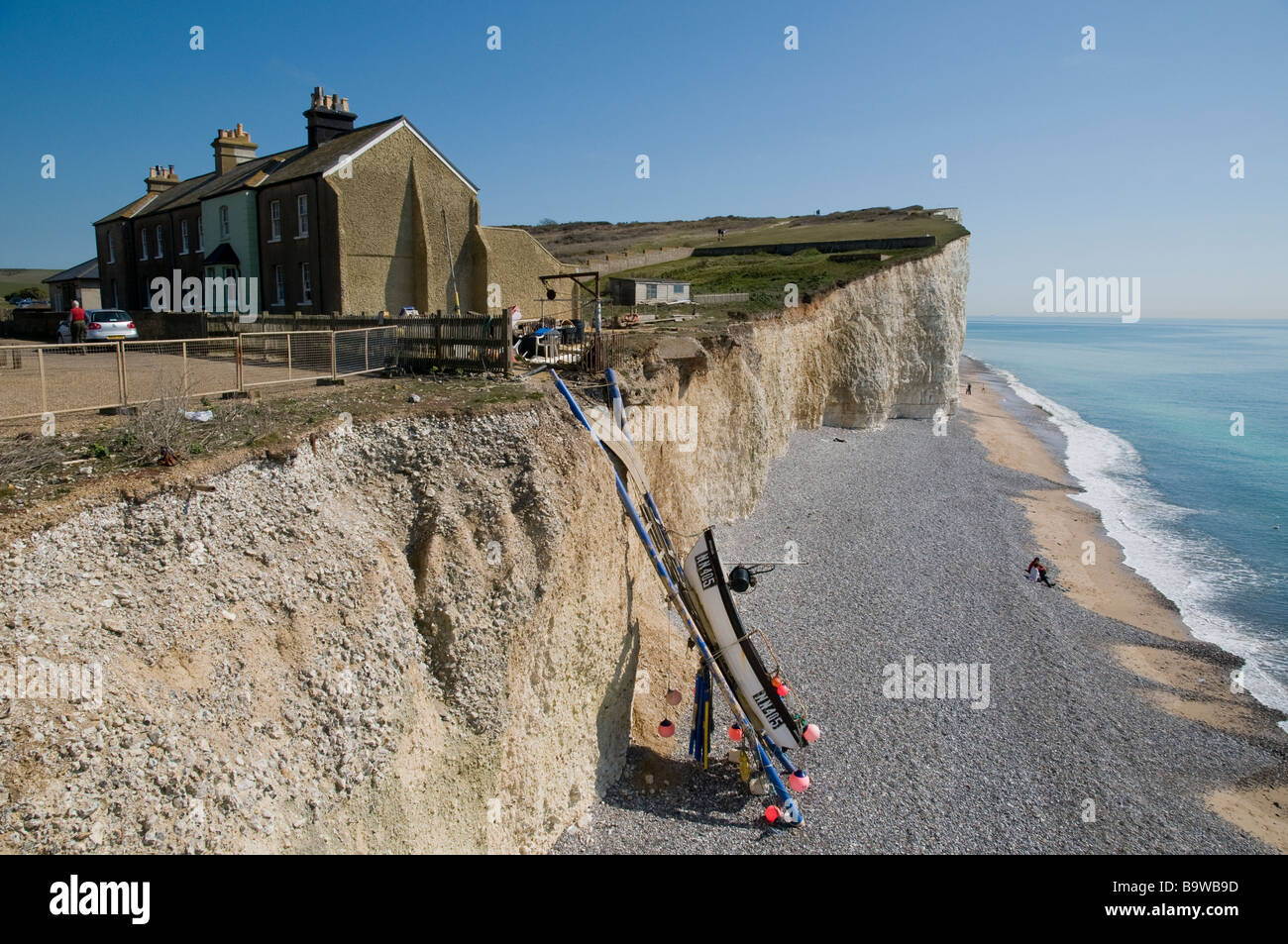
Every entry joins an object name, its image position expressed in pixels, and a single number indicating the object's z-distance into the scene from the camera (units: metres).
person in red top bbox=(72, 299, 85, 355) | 24.95
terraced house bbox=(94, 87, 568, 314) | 28.69
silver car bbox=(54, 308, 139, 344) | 26.17
